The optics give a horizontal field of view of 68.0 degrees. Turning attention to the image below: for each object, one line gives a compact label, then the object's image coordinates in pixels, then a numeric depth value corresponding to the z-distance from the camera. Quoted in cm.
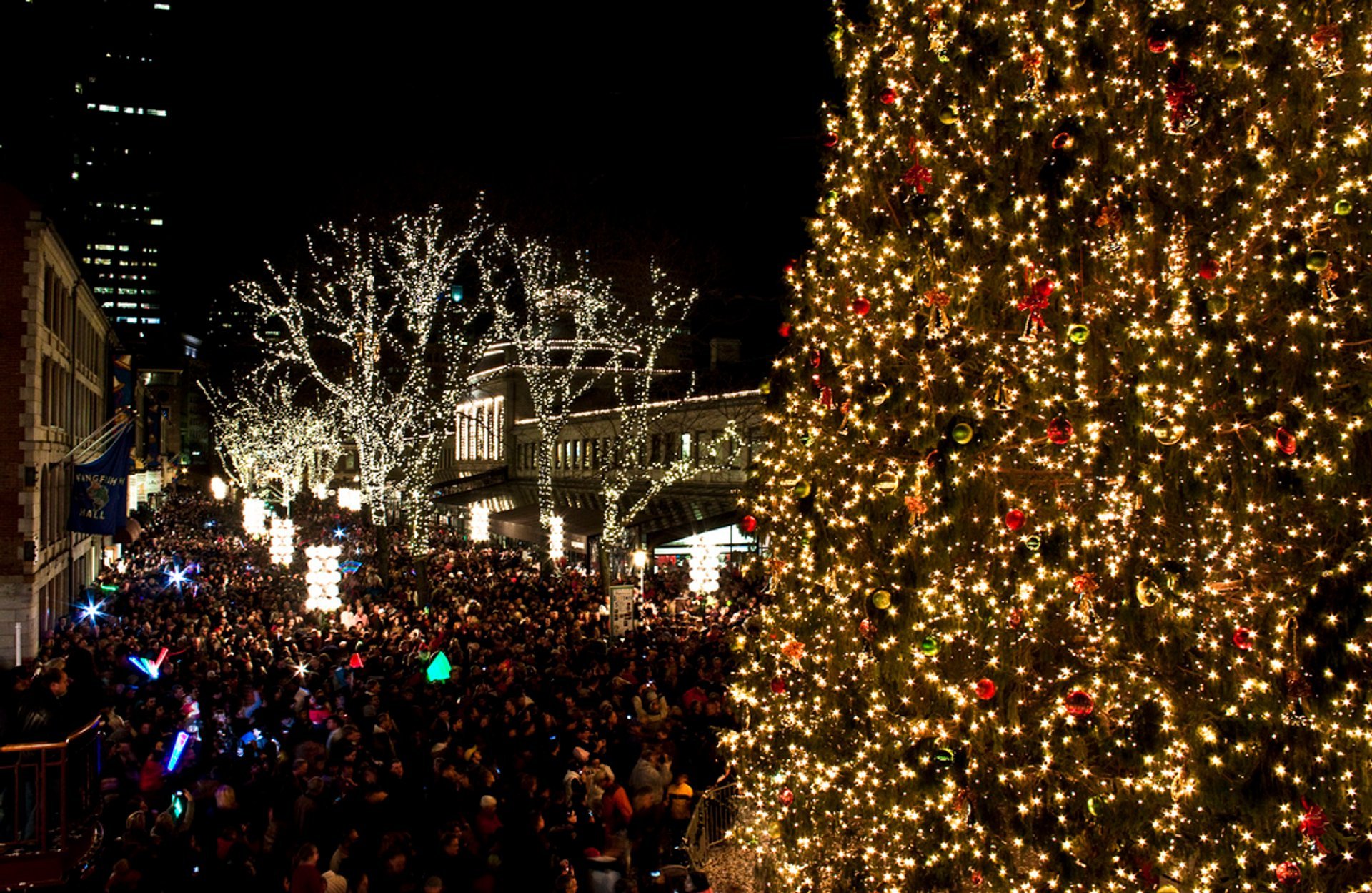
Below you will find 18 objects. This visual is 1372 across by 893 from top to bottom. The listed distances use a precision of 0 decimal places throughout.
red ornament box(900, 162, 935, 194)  648
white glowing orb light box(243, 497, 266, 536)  3822
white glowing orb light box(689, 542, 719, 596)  2038
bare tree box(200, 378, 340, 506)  5562
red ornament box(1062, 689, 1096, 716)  572
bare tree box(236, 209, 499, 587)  2859
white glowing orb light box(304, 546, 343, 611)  1938
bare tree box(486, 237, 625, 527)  2881
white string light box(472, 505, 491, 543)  3606
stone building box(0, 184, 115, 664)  2059
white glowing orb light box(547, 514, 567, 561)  2906
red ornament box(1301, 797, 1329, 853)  500
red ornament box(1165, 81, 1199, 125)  553
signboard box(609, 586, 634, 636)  1759
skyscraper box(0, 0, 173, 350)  12925
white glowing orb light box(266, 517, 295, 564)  2753
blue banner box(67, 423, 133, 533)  2197
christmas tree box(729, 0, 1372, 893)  508
